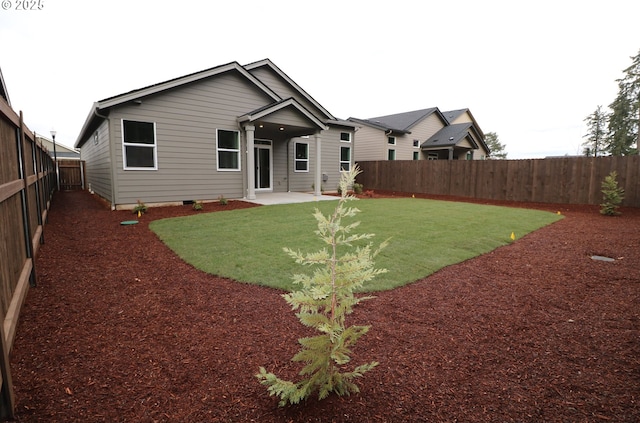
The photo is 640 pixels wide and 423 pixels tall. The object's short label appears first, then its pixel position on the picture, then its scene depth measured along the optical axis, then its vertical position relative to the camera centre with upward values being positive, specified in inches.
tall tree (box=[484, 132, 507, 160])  2194.9 +254.5
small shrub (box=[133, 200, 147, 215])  350.0 -32.7
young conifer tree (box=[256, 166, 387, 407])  66.1 -28.5
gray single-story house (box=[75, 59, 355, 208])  382.3 +63.9
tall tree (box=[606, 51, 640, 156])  1193.4 +268.4
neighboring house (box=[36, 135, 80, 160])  1536.7 +155.4
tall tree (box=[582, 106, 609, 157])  1540.4 +254.3
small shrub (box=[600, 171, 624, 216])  374.0 -21.2
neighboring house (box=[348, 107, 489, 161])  896.9 +131.9
